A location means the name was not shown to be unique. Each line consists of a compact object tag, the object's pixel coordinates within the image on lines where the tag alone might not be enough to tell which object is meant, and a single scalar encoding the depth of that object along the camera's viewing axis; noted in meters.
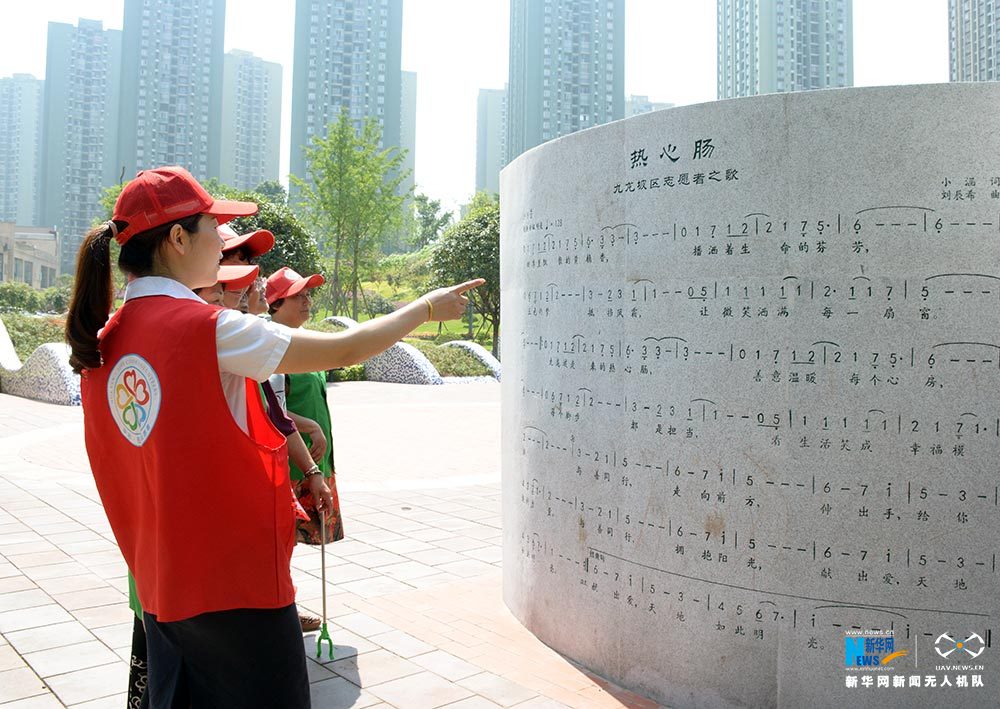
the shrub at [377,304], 41.02
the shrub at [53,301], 44.25
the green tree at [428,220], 54.84
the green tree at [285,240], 23.97
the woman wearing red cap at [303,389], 3.46
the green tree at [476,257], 27.27
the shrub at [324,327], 18.65
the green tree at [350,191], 27.77
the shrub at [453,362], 18.75
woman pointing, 1.69
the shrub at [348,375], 17.52
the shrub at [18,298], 37.34
